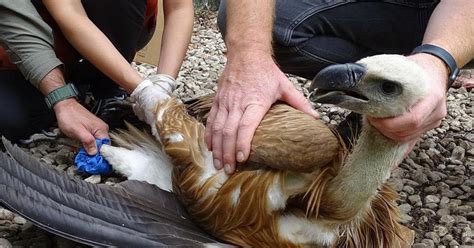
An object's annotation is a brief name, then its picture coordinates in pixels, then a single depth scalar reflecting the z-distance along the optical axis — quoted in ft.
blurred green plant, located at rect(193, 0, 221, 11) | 18.62
